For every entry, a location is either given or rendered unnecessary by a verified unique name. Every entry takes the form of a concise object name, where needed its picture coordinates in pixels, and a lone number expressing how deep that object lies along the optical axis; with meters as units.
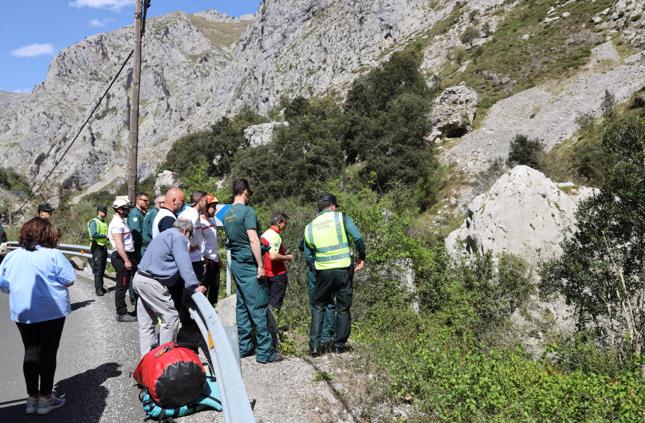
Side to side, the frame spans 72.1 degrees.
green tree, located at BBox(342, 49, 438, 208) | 29.73
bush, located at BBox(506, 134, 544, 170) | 25.06
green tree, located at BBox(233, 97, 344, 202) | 32.22
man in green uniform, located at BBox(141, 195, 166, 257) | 6.13
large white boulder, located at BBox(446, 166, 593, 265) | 13.32
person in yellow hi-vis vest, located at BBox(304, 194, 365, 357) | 5.29
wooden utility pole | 10.32
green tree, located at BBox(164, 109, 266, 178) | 44.19
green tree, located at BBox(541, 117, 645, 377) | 11.41
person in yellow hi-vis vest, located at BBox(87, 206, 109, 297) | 9.11
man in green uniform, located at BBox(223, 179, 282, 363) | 5.03
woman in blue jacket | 3.87
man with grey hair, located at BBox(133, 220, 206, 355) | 4.34
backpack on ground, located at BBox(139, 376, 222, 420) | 3.69
